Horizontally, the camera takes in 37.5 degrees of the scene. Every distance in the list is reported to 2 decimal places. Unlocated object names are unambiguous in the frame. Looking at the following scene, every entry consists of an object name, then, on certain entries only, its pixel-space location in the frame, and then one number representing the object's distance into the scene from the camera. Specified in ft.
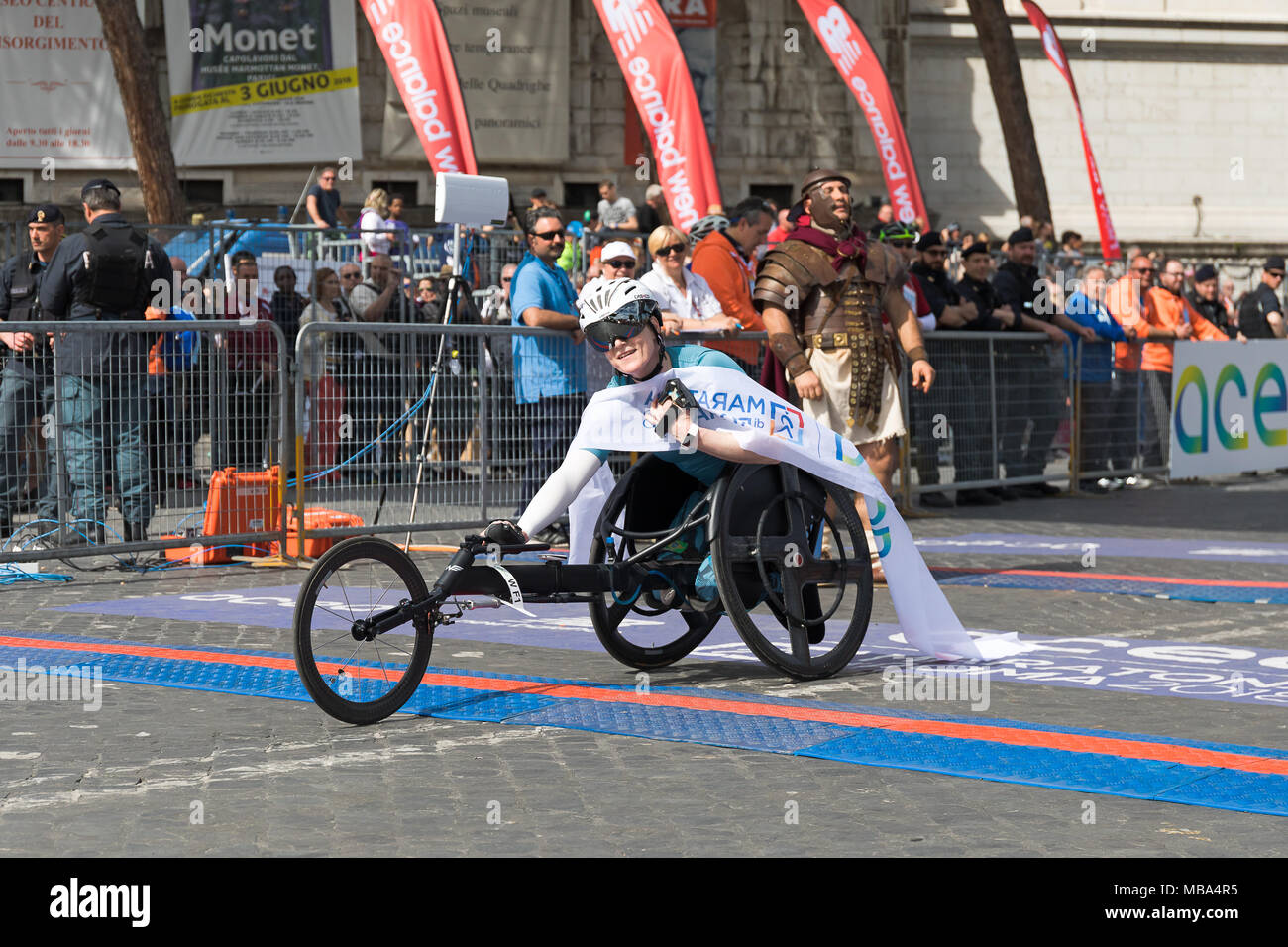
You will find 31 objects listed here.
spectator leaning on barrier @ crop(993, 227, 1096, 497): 49.52
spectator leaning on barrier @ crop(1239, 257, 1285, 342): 63.87
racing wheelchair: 20.62
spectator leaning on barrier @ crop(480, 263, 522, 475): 38.58
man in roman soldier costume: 31.37
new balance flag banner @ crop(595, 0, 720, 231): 58.34
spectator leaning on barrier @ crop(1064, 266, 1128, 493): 52.75
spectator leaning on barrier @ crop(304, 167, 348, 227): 71.10
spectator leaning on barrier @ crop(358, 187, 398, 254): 57.72
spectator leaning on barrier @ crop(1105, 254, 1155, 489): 53.83
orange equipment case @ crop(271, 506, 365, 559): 37.06
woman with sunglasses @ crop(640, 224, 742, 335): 39.27
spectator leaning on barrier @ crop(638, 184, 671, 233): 76.48
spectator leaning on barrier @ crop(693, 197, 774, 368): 41.47
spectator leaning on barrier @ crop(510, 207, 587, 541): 38.78
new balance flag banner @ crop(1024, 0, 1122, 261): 84.79
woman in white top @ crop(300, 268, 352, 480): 36.52
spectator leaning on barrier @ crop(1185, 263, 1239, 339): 64.39
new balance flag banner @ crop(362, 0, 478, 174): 52.24
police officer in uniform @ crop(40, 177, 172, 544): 34.24
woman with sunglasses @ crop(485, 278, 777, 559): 22.27
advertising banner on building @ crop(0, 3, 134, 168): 93.09
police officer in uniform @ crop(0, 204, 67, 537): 33.76
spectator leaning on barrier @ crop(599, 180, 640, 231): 80.31
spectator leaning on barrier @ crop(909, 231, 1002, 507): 46.70
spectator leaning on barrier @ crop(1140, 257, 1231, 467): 54.85
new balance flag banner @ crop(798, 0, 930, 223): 71.92
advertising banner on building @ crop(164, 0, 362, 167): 95.55
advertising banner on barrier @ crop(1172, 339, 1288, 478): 55.98
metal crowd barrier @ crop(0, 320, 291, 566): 33.91
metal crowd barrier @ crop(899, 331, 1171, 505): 46.93
